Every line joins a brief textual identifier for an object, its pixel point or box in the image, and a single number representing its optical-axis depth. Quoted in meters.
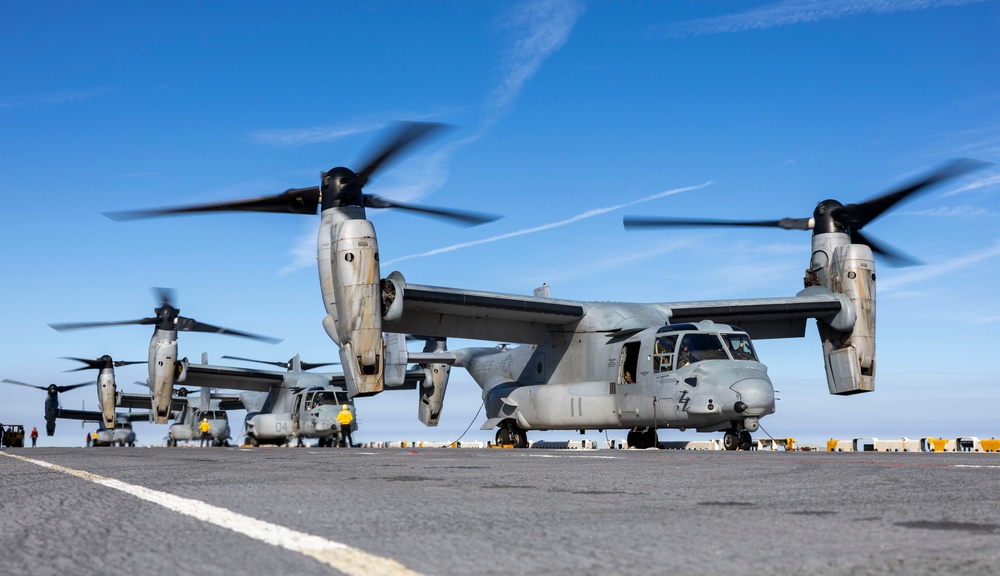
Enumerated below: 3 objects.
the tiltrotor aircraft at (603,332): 19.34
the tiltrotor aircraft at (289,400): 34.97
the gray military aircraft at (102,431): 61.55
